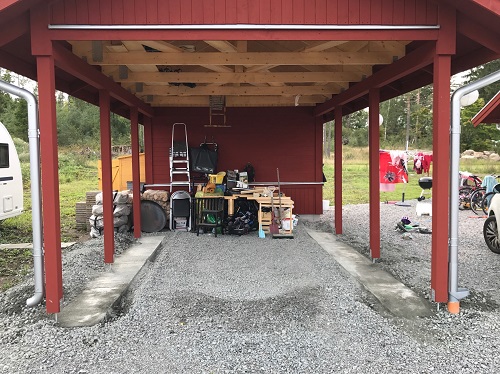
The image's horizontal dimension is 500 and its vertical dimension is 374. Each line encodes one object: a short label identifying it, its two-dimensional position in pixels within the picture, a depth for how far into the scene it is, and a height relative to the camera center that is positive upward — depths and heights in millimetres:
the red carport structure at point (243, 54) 4301 +1411
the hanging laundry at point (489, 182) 12539 -460
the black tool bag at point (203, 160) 10500 +238
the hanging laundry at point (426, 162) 14609 +159
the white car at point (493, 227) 7453 -1089
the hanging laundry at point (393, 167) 13016 +5
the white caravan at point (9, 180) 9250 -154
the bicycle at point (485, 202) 12088 -1008
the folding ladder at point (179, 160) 10523 +245
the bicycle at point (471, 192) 12859 -784
